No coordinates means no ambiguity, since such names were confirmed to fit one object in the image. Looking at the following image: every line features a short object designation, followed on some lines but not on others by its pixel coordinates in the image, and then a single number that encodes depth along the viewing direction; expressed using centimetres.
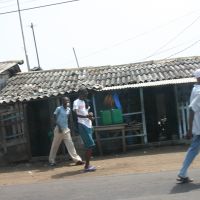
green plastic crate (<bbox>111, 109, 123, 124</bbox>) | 1446
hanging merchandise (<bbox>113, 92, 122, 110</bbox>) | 1496
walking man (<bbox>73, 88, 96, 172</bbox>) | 1043
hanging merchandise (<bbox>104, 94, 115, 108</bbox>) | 1509
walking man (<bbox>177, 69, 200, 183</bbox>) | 771
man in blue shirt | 1216
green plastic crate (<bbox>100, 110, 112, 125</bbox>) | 1444
